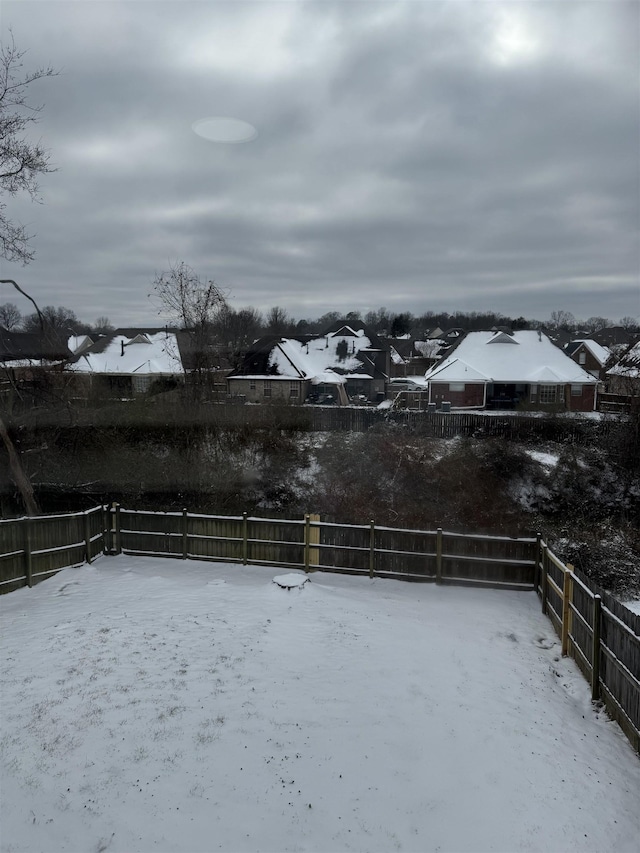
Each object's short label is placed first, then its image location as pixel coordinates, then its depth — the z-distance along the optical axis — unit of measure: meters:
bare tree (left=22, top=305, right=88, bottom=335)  17.04
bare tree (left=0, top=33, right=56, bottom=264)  13.91
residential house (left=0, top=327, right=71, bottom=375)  20.41
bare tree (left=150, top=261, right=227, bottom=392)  21.95
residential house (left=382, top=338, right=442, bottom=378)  62.59
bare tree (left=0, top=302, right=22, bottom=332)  23.18
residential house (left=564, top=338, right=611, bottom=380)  53.88
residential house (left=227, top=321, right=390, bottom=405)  33.69
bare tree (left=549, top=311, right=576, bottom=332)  124.46
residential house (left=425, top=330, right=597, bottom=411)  31.47
